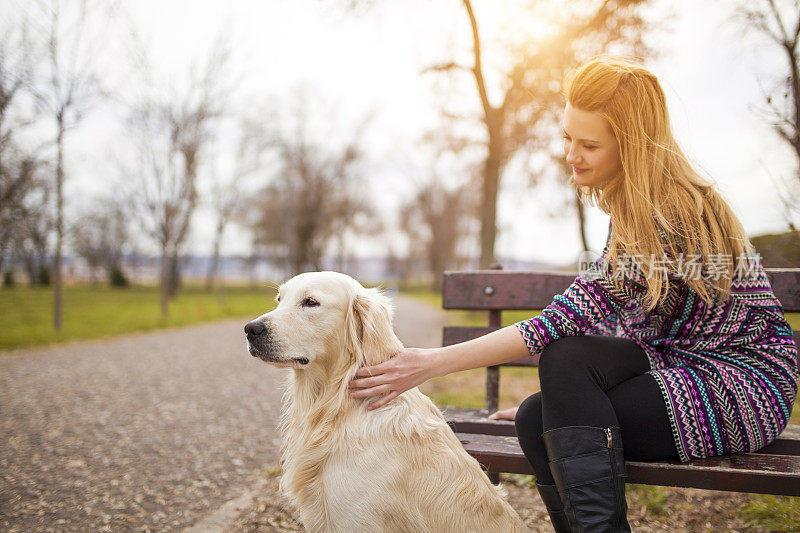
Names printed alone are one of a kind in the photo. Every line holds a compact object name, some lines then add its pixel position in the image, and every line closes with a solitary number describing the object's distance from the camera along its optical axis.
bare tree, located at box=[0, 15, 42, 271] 7.40
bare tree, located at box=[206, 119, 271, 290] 19.94
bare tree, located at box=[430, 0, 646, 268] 8.29
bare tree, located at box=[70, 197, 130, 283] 34.98
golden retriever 1.78
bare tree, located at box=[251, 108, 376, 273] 23.00
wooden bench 1.71
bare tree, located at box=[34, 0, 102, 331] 8.60
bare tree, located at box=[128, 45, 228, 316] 12.80
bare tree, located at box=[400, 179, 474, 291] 31.86
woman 1.70
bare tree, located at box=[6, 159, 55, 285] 8.26
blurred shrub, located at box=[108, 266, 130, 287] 35.94
